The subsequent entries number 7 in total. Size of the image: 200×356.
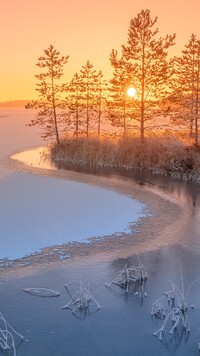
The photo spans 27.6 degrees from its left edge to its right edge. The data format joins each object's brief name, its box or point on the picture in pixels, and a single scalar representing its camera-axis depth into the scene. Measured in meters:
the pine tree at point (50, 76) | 33.31
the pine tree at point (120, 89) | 31.22
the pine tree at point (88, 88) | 37.55
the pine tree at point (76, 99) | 36.84
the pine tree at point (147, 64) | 29.30
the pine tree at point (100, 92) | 38.59
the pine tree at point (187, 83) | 33.64
